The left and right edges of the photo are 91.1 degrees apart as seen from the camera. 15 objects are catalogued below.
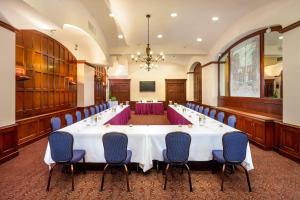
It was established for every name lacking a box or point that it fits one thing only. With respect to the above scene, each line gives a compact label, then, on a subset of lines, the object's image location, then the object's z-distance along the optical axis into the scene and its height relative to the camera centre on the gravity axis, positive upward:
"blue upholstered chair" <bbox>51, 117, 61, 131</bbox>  3.21 -0.60
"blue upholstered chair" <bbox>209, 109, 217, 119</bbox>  4.61 -0.52
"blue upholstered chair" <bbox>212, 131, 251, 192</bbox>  2.22 -0.75
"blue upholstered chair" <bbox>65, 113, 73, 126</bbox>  3.75 -0.57
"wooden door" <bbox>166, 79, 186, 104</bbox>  11.99 +0.43
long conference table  2.64 -0.87
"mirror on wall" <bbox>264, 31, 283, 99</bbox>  4.29 +1.01
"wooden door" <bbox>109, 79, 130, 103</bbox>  11.90 +0.65
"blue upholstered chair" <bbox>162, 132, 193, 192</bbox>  2.23 -0.77
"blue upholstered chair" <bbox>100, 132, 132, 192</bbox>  2.21 -0.77
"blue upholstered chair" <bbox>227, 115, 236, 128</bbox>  3.37 -0.56
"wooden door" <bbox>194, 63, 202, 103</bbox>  9.40 +0.94
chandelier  5.81 +1.71
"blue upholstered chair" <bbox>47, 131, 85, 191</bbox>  2.29 -0.78
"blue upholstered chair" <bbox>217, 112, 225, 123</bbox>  3.97 -0.54
